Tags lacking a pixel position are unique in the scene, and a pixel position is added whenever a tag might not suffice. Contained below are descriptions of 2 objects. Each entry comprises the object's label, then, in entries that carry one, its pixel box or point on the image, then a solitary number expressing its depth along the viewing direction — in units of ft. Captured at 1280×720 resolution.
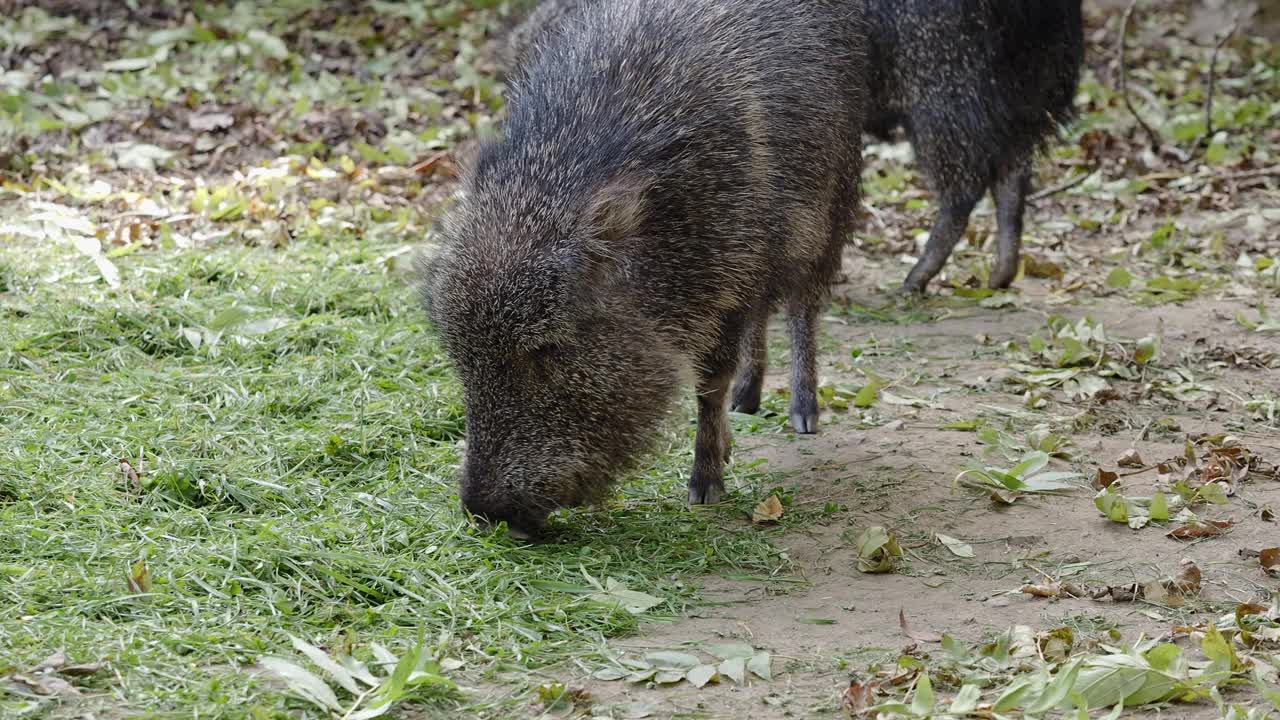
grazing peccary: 20.75
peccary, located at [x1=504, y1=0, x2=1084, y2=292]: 34.19
